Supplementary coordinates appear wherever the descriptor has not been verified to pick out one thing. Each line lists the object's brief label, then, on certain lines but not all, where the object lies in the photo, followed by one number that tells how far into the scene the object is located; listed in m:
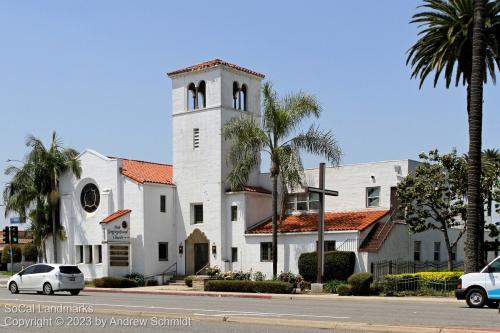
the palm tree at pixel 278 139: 38.97
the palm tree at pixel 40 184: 48.78
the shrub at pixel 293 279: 35.69
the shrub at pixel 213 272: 41.22
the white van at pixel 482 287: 23.84
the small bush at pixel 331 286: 35.00
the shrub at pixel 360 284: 32.72
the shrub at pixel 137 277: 44.00
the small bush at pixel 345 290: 32.85
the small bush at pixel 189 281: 41.31
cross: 35.84
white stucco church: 41.38
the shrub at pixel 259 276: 40.42
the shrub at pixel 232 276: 39.50
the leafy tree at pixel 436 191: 36.59
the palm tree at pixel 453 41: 33.81
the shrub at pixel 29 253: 72.94
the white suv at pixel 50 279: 32.44
